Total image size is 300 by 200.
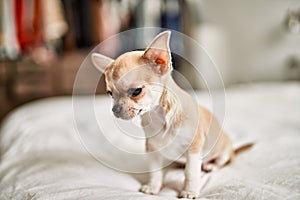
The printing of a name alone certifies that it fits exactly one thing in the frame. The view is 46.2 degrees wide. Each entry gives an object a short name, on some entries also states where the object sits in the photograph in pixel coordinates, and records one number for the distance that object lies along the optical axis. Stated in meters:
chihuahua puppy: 0.69
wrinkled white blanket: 0.74
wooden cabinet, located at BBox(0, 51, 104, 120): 2.34
